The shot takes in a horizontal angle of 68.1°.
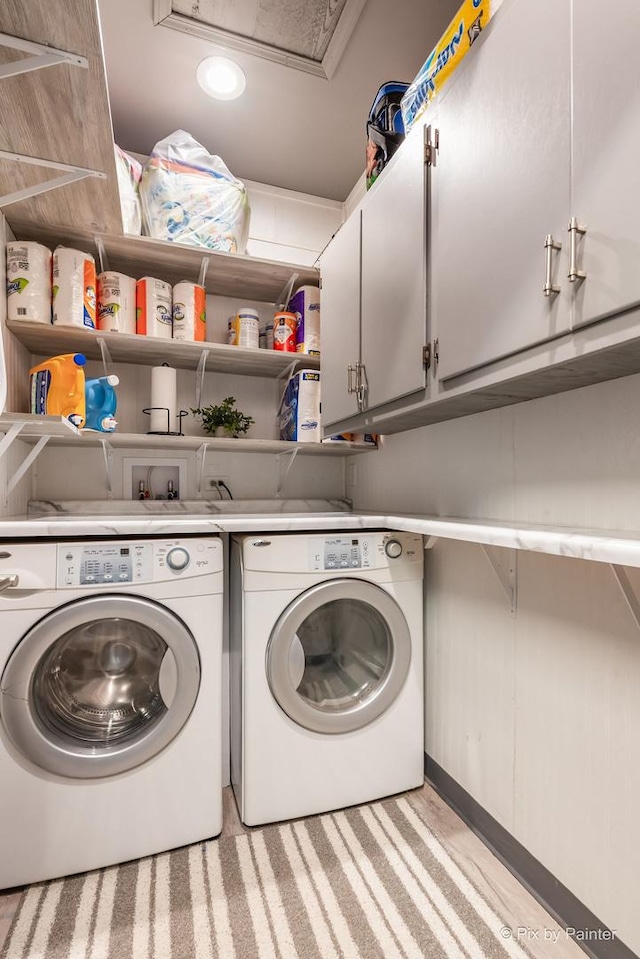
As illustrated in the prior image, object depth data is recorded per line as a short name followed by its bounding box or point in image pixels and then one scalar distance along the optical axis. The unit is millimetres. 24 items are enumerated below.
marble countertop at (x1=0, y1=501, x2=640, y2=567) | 896
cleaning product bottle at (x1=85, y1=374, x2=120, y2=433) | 1865
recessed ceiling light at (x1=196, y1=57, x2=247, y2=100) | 1828
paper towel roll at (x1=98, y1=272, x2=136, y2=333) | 1926
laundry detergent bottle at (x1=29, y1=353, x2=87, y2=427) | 1732
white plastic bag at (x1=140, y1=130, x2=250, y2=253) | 1957
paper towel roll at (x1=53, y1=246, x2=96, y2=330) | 1802
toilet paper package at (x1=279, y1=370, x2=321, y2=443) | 2201
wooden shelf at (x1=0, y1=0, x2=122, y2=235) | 1002
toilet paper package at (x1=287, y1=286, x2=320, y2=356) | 2240
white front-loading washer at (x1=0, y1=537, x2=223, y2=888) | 1326
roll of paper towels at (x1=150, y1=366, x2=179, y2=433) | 2088
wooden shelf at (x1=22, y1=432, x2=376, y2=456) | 1898
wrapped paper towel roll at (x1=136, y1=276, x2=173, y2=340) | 1993
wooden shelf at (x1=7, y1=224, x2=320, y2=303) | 1867
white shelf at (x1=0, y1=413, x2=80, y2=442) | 1313
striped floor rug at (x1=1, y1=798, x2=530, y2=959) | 1165
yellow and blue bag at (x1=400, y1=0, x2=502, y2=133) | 1158
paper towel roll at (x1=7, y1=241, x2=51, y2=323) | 1751
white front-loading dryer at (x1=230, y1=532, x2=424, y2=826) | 1575
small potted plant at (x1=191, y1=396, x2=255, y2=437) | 2236
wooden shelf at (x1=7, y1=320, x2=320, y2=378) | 1851
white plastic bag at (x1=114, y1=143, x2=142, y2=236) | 1878
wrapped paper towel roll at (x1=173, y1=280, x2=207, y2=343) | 2057
